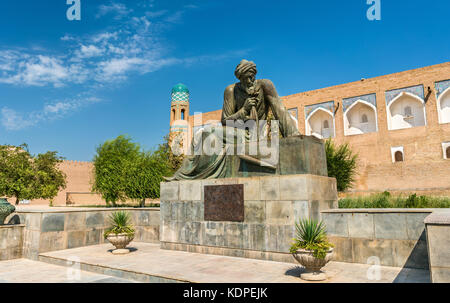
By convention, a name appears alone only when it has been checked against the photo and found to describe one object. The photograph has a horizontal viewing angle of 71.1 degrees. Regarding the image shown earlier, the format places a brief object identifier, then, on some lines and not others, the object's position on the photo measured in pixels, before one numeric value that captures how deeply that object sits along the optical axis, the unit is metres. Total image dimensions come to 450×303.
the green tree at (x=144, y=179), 19.31
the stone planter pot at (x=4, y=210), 6.82
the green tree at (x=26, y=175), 20.97
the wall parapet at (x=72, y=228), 6.80
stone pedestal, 5.34
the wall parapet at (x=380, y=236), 4.68
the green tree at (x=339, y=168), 18.80
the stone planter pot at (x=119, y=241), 6.30
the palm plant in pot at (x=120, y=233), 6.33
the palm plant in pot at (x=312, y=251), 4.08
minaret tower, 36.21
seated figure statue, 6.43
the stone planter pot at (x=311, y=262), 4.10
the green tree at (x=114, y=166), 20.58
